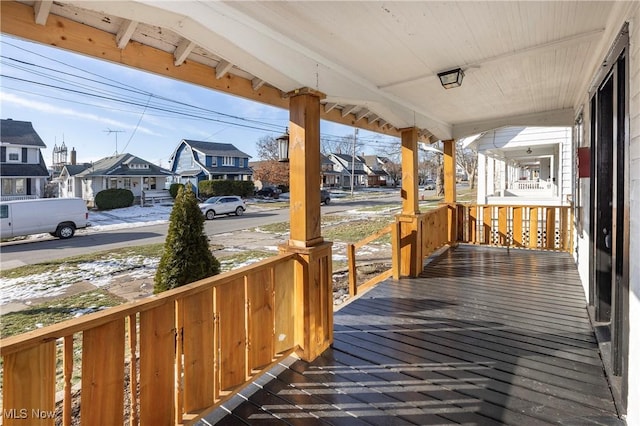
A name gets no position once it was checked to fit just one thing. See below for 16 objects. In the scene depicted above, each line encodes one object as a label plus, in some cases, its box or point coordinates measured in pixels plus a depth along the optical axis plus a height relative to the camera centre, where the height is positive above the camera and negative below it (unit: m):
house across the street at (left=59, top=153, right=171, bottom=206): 23.08 +2.12
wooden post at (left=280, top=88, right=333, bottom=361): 2.62 -0.12
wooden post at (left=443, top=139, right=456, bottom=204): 6.14 +0.61
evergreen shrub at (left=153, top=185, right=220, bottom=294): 4.23 -0.55
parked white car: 16.44 +0.01
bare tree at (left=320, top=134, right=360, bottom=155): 45.12 +8.39
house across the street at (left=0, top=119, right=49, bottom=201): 18.09 +2.47
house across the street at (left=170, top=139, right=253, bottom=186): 28.06 +3.86
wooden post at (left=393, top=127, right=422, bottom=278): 4.66 -0.23
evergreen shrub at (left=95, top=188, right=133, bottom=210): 19.50 +0.49
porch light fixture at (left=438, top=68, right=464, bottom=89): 3.09 +1.17
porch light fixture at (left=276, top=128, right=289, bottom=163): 3.29 +0.58
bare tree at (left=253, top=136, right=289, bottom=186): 30.70 +3.04
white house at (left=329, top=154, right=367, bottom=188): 44.90 +4.87
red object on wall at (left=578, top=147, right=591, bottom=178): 3.31 +0.41
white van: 11.00 -0.29
